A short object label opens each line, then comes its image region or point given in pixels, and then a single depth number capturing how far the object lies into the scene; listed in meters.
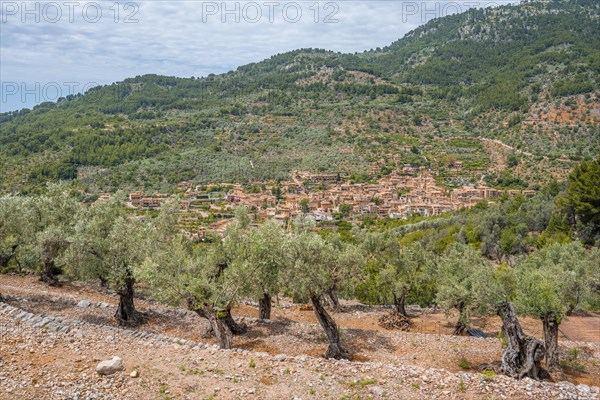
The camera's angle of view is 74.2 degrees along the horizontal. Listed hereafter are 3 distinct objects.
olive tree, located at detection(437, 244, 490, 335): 15.74
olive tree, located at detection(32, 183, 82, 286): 17.33
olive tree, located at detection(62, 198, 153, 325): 14.24
